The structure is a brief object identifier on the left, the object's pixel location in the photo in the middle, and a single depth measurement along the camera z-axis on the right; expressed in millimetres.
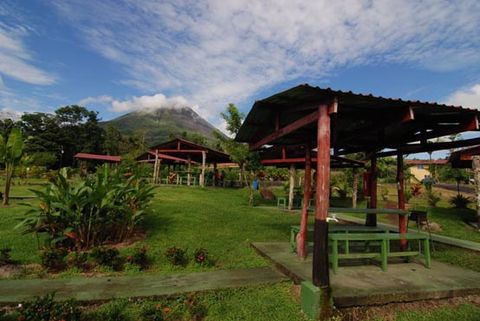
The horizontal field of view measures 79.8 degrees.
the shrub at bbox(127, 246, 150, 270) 5004
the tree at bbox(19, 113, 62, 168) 41253
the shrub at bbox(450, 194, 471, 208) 15290
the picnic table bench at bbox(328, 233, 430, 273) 4473
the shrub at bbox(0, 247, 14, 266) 4730
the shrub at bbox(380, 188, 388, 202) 18344
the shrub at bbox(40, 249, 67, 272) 4688
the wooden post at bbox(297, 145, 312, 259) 5242
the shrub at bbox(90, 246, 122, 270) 4871
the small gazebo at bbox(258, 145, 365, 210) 11923
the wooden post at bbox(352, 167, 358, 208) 14047
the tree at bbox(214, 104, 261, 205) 19703
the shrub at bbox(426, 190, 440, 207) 16297
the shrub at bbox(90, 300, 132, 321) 3107
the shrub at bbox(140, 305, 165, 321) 3088
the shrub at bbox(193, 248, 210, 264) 5184
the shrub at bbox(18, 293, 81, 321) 2895
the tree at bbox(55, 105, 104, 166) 45906
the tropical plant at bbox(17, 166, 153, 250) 5516
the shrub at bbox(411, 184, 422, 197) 17755
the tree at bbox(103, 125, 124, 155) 49531
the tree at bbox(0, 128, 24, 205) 10672
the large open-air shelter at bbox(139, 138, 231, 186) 22500
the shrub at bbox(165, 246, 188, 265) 5156
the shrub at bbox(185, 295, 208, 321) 3385
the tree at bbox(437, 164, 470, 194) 19789
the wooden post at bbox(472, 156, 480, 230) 10212
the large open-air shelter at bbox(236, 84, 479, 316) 3791
